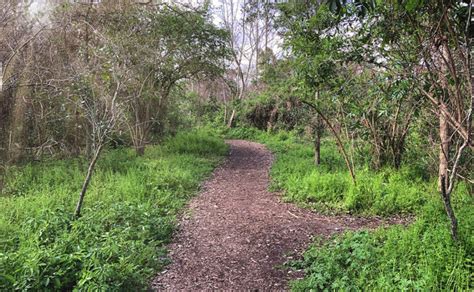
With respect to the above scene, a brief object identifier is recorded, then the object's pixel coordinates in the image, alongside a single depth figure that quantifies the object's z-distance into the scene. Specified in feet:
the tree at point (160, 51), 24.64
